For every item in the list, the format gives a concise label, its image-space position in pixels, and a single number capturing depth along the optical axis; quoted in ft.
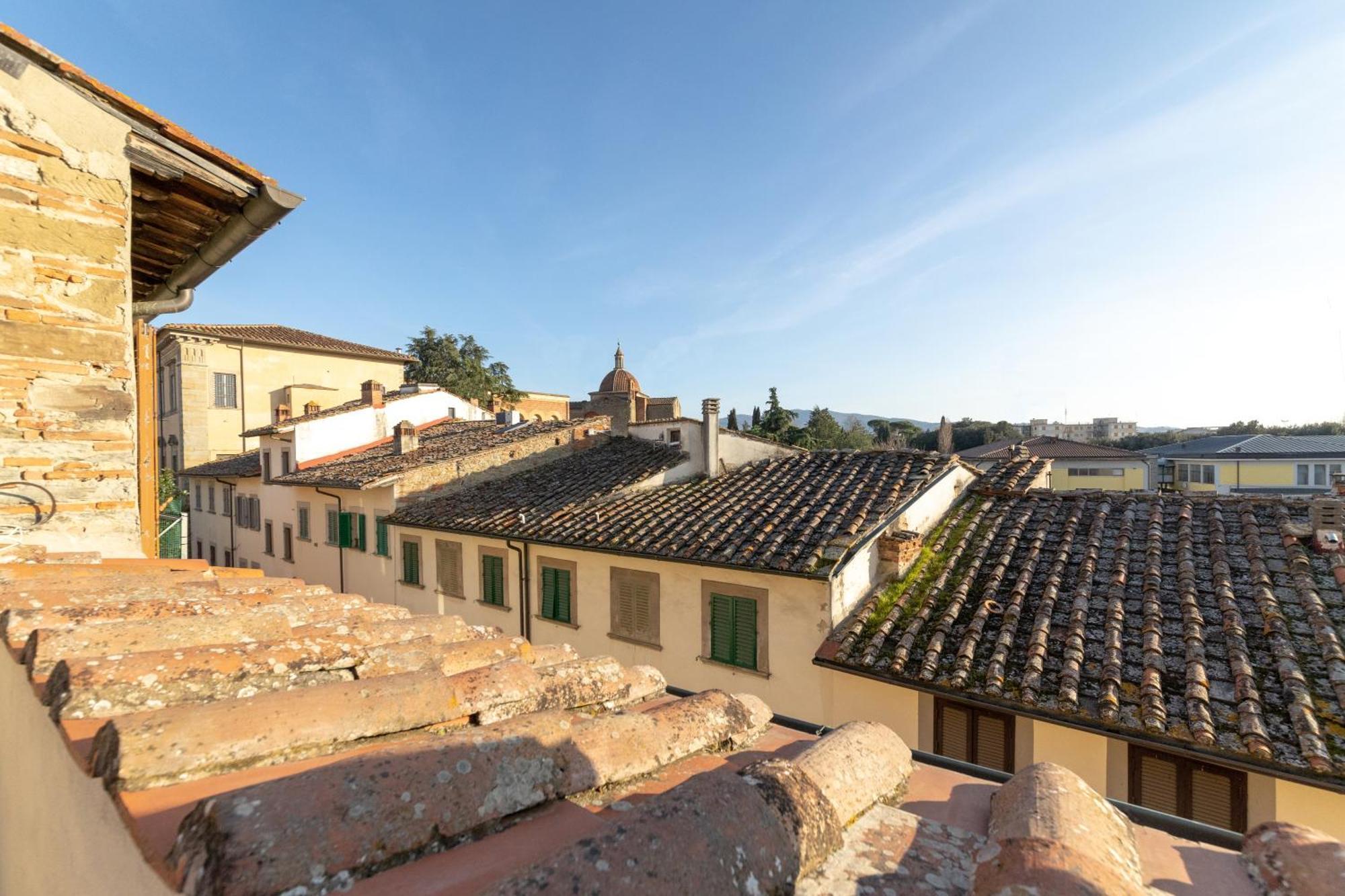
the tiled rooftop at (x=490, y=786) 3.90
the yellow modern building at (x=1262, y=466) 102.42
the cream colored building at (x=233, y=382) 92.53
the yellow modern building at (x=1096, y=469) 112.16
